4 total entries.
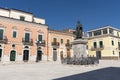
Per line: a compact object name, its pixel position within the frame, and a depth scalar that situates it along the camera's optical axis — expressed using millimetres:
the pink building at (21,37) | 16084
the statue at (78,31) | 11400
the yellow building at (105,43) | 24424
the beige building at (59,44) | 20216
